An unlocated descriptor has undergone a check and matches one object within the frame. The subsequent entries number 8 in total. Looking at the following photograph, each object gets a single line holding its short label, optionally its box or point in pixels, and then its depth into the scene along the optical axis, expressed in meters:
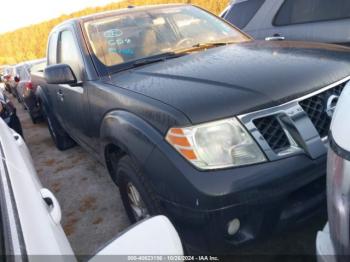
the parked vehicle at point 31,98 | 7.51
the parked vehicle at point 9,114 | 4.46
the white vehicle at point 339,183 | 1.20
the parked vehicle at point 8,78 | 13.33
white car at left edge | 1.03
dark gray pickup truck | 1.81
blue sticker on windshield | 3.00
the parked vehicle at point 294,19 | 4.16
